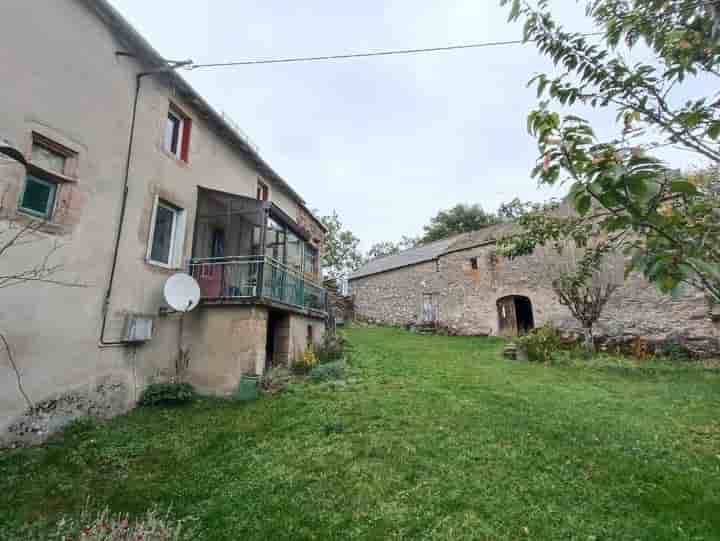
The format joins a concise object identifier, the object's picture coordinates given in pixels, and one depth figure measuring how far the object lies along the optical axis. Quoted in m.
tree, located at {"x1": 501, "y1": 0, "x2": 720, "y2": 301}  1.31
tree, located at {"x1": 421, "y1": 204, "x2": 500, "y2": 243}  32.25
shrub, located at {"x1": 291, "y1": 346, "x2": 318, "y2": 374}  8.39
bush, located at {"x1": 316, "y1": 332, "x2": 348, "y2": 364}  9.79
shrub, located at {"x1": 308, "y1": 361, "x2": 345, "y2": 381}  7.73
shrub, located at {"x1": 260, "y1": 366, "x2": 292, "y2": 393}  7.02
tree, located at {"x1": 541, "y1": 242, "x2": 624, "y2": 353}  11.36
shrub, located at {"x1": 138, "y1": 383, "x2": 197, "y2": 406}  6.11
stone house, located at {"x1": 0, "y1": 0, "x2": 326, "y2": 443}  4.57
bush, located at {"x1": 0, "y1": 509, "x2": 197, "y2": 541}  2.61
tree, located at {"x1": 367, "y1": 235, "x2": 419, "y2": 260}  42.22
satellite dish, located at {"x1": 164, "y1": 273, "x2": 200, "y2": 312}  6.48
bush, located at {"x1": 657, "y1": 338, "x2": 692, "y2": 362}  10.59
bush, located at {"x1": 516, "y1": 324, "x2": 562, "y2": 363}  10.87
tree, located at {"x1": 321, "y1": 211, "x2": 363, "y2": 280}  31.19
